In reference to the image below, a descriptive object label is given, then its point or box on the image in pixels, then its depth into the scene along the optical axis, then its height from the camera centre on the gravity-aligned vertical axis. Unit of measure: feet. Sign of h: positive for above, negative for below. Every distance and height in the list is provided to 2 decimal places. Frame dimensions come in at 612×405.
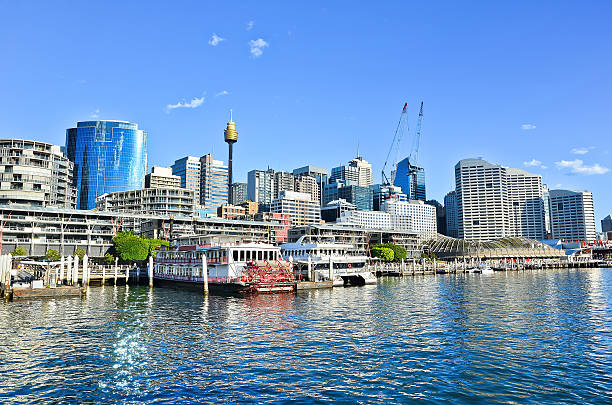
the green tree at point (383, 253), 533.01 -0.48
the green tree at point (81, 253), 414.04 +1.69
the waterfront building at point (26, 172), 504.43 +91.61
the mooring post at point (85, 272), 243.36 -9.26
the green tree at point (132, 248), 388.78 +5.45
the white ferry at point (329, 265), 289.74 -7.98
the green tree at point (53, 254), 366.61 +0.90
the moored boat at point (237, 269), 230.48 -7.99
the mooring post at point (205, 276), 232.94 -11.14
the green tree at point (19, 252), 377.91 +2.78
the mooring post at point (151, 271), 298.04 -11.14
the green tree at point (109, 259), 409.37 -3.88
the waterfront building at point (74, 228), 444.14 +29.04
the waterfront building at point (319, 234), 624.30 +25.84
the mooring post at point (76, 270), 250.33 -8.13
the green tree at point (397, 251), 564.71 +1.70
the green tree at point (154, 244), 397.35 +9.21
